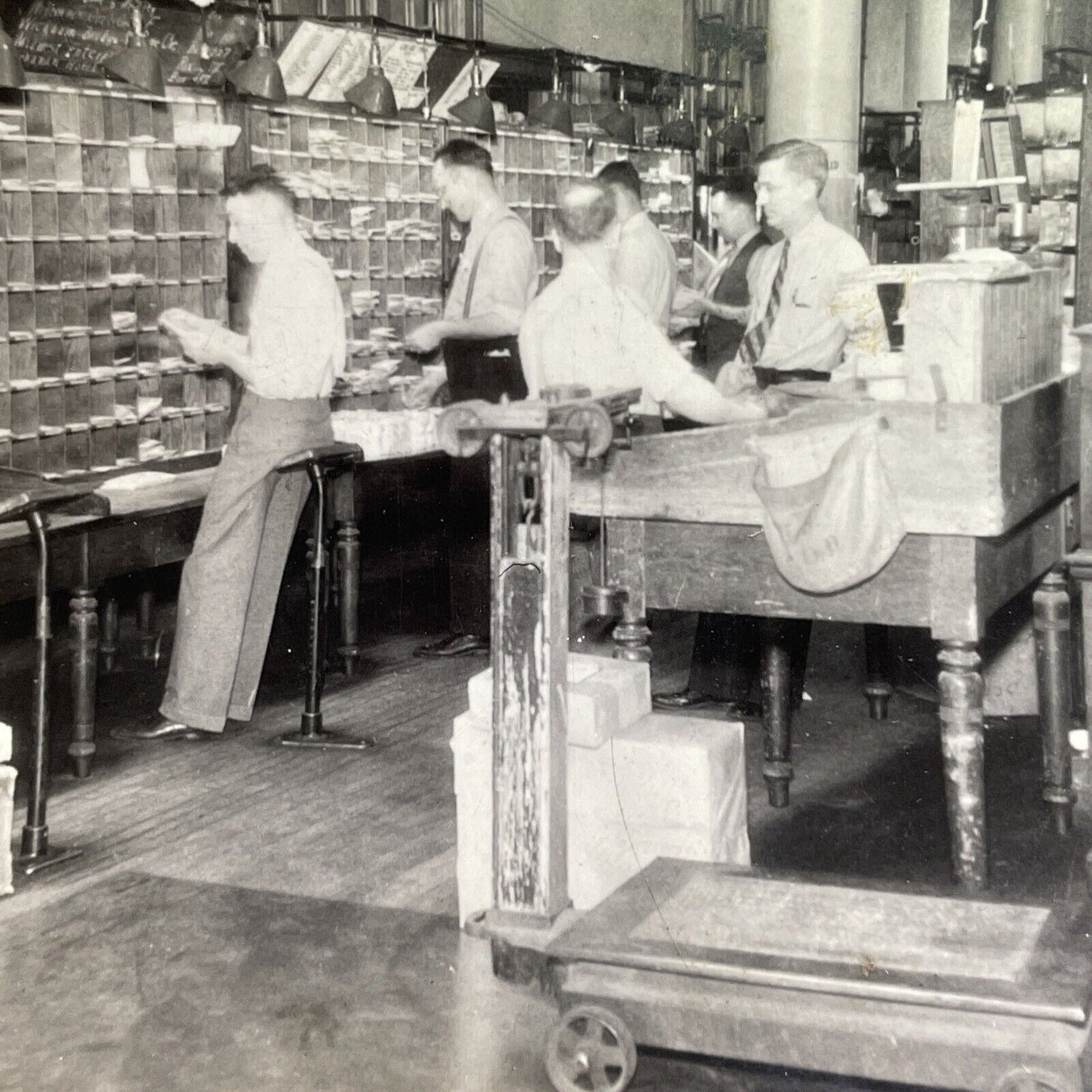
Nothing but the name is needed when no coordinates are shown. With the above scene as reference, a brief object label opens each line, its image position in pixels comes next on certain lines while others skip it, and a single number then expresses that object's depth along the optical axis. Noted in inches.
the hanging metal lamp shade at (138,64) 244.4
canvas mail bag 132.1
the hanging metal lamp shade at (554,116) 377.7
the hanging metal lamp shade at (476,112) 334.3
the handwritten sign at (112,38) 246.1
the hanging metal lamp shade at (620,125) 407.5
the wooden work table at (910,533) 132.5
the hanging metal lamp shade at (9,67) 212.1
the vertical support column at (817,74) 346.0
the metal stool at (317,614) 198.7
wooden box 135.9
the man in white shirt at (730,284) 299.1
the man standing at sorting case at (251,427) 198.2
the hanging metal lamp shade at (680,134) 444.5
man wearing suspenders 235.0
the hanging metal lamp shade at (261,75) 271.7
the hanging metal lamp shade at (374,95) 302.4
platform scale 101.3
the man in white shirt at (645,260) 252.1
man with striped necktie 185.0
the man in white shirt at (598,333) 146.3
